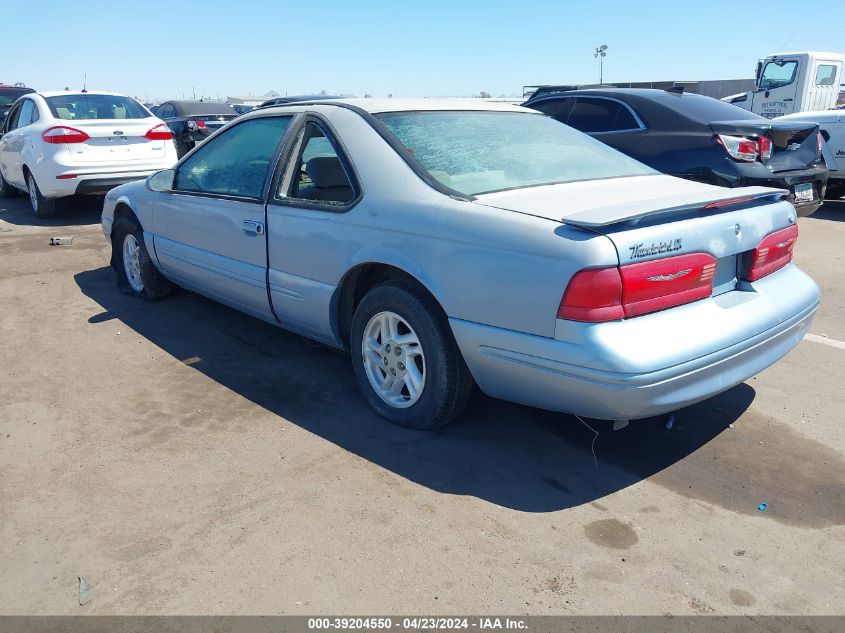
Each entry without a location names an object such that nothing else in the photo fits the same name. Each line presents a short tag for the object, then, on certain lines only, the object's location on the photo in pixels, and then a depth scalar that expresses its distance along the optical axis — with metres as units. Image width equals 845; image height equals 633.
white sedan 8.80
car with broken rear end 6.73
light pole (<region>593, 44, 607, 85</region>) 37.59
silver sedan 2.77
